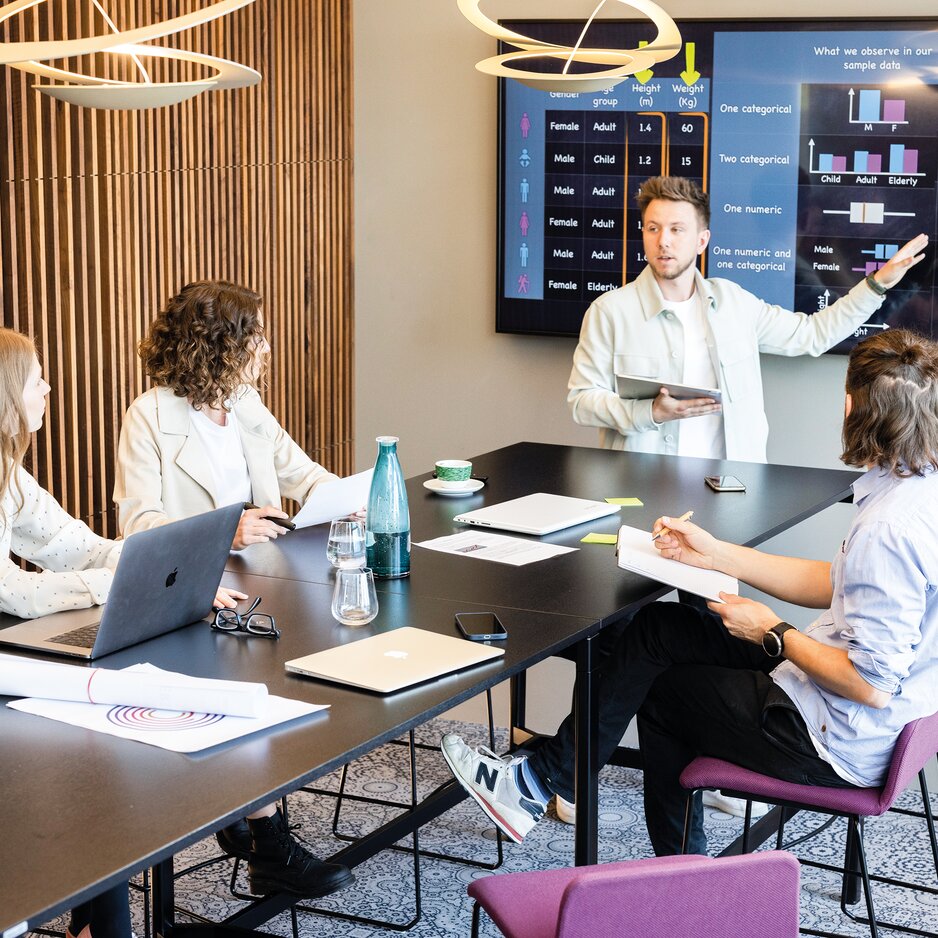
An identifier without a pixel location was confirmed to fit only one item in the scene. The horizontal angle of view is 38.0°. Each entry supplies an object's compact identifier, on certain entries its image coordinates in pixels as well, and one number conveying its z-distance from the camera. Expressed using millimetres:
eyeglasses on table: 2598
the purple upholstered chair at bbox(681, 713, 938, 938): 2615
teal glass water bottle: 2996
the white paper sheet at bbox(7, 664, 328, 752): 2051
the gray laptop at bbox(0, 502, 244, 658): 2391
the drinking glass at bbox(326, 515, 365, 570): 2859
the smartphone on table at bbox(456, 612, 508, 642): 2572
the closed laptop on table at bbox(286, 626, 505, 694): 2318
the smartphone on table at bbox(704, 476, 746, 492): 4027
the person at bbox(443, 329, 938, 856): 2559
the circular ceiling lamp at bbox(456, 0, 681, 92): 3520
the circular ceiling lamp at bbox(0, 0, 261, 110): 3094
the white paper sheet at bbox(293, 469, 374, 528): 3346
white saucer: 3938
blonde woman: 2711
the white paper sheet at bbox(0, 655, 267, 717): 2117
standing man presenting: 4688
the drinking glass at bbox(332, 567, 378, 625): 2609
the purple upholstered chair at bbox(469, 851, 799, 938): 1670
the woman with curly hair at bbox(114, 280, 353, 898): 3666
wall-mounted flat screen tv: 5176
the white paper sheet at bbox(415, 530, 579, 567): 3248
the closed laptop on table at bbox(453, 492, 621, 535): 3519
